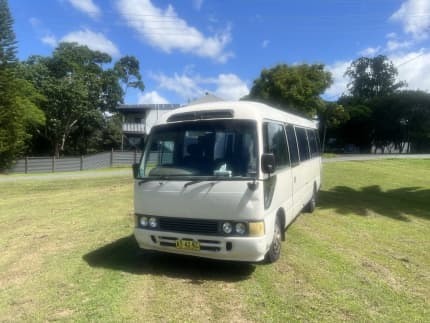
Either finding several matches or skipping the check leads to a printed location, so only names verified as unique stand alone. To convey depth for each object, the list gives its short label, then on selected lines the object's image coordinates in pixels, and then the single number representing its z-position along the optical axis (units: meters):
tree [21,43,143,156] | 35.12
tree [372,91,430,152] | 46.66
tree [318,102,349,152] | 41.44
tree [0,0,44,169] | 23.30
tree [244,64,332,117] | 29.91
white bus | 4.47
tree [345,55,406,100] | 64.69
